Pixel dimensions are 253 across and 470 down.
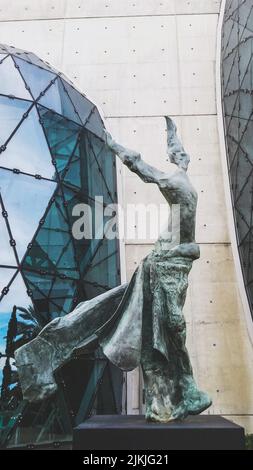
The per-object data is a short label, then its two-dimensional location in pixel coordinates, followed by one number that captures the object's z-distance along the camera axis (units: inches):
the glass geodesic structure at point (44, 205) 379.9
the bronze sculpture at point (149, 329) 229.0
